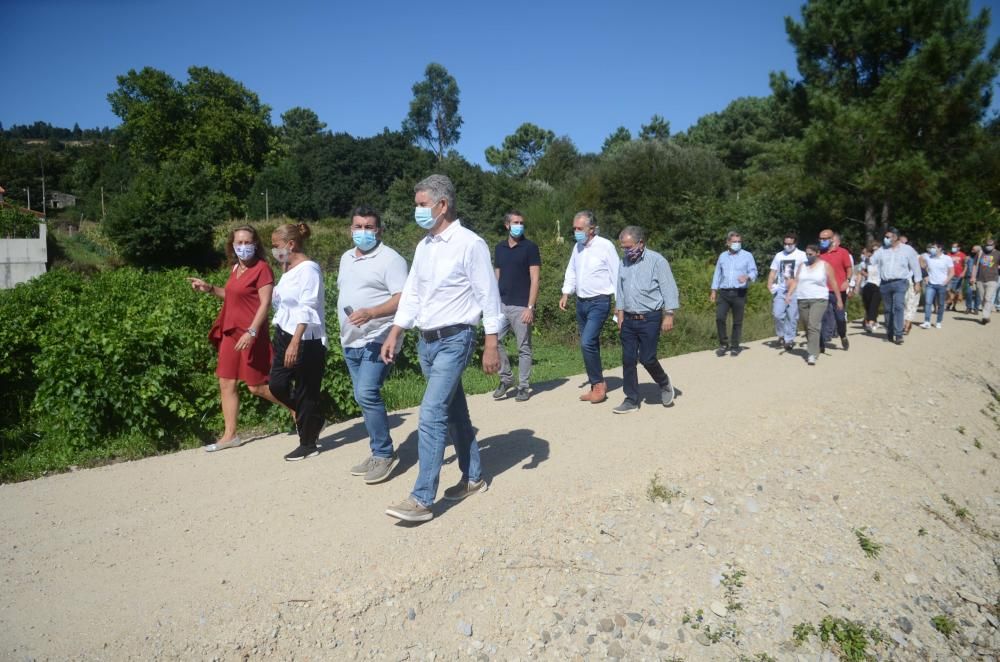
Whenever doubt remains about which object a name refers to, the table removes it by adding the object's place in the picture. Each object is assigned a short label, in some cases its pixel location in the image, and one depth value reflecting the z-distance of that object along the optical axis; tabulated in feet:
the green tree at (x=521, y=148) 282.15
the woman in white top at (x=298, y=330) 17.46
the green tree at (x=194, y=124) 205.16
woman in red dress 18.49
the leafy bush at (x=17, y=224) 106.63
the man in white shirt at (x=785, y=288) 35.60
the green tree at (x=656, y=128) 250.16
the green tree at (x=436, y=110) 255.70
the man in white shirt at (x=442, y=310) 14.16
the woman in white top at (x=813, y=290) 33.22
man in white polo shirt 16.17
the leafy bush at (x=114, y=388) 19.84
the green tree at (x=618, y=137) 256.93
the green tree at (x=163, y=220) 126.72
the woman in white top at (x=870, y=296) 41.91
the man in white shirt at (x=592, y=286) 24.36
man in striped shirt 23.52
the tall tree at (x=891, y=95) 72.43
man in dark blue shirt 25.44
